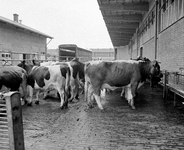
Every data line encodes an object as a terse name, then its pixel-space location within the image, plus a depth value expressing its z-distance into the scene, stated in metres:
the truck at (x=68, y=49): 23.51
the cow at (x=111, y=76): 7.11
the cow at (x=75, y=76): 8.54
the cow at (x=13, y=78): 6.71
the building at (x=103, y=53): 65.75
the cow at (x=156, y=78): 8.02
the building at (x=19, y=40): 18.77
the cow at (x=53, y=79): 7.32
